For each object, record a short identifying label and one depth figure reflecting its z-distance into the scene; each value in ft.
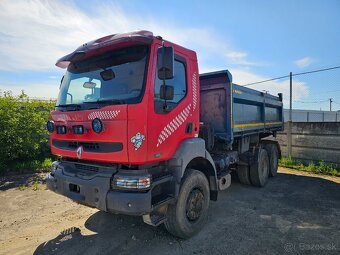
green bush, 24.13
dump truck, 10.39
